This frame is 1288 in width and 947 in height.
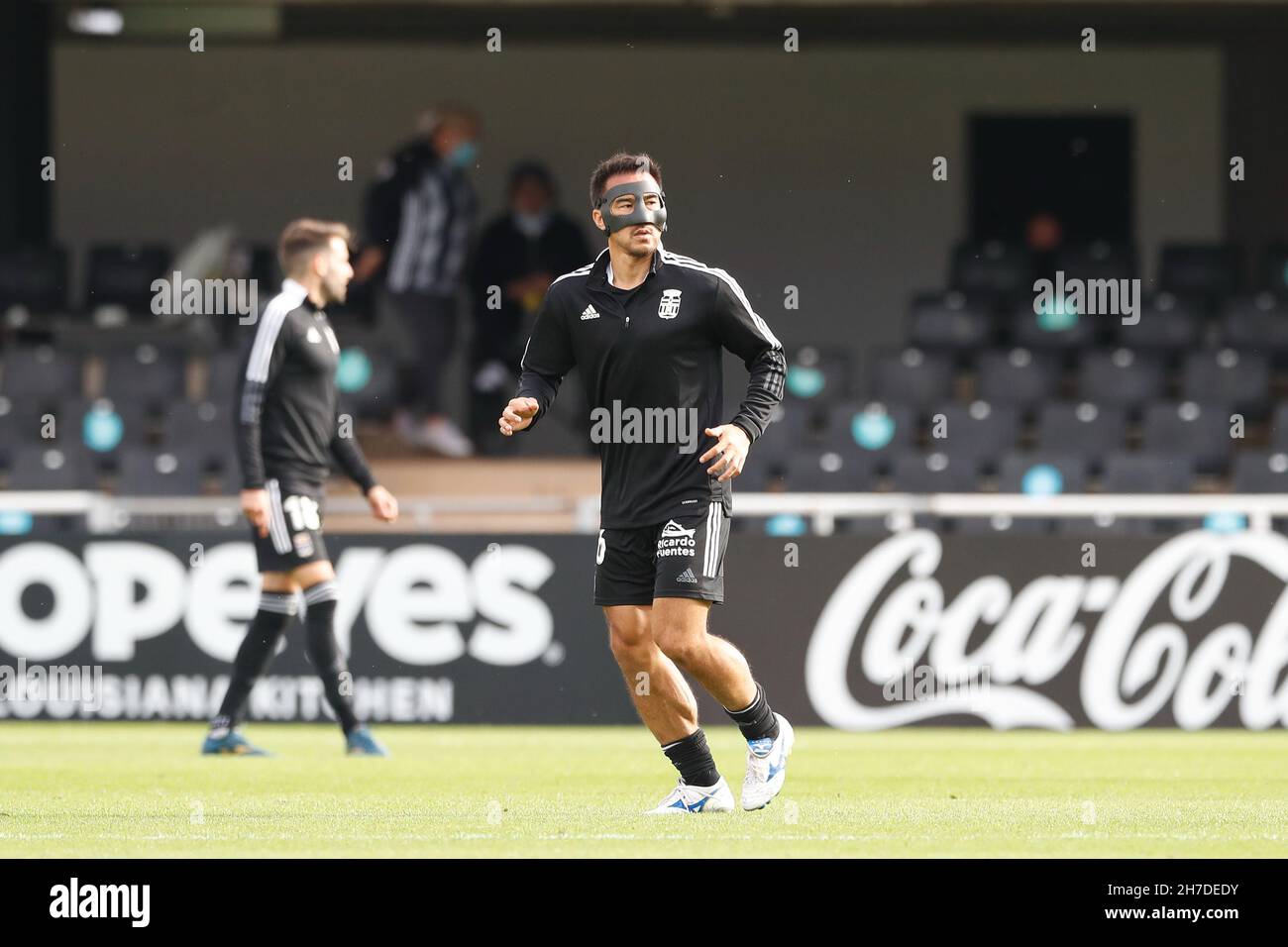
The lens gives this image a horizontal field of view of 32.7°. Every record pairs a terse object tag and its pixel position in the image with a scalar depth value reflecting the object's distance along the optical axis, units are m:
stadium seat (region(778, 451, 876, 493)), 14.34
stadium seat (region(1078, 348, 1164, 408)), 15.96
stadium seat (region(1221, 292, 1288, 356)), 16.58
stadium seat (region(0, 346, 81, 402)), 15.72
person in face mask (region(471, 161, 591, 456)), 15.63
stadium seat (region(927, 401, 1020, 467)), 14.91
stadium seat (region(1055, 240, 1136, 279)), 17.14
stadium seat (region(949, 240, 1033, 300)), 17.59
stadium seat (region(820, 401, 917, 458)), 14.79
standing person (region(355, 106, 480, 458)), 15.12
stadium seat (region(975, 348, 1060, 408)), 16.02
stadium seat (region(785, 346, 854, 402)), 16.00
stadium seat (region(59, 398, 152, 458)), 15.11
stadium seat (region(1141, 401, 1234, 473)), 15.16
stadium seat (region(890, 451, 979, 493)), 14.20
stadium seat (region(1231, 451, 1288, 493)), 14.18
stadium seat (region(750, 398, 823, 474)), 14.69
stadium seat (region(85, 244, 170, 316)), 17.28
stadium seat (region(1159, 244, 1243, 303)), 17.61
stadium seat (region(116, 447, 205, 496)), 14.27
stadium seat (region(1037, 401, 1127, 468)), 15.10
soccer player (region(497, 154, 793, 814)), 7.25
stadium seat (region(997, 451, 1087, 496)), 14.23
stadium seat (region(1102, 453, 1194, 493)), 14.14
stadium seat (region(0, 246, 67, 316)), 17.20
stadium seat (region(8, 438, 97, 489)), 14.41
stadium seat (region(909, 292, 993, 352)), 16.69
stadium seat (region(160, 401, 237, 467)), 14.82
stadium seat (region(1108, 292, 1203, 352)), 16.81
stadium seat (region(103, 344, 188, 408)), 15.63
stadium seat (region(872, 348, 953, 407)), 15.89
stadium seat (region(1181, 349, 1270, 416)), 15.90
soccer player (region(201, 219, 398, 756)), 9.85
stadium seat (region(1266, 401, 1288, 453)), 14.94
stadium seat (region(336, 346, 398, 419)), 15.66
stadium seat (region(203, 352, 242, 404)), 15.36
